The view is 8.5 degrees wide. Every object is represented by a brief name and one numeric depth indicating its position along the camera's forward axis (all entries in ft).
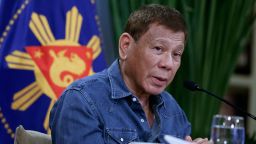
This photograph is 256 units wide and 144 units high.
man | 14.04
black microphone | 14.68
